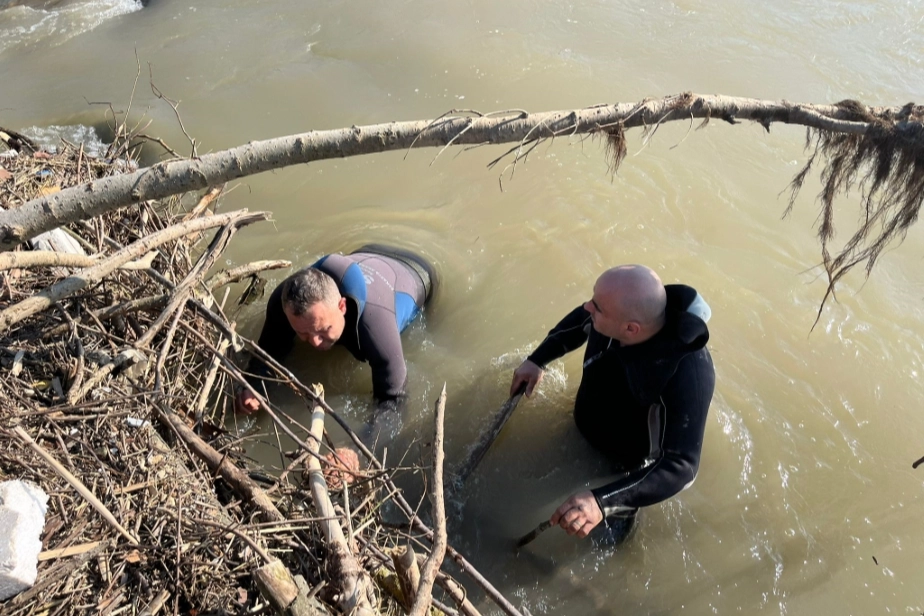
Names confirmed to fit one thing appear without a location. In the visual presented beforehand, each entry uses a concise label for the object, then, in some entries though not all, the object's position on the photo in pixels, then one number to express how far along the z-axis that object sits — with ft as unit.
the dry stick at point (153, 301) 10.93
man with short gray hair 11.26
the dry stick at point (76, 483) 7.94
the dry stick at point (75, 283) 9.40
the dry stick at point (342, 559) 7.36
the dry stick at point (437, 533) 6.53
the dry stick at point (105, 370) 9.53
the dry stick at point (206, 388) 10.34
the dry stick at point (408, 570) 7.34
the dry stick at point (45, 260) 7.99
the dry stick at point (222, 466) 9.09
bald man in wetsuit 10.06
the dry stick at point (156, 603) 7.65
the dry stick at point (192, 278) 10.52
